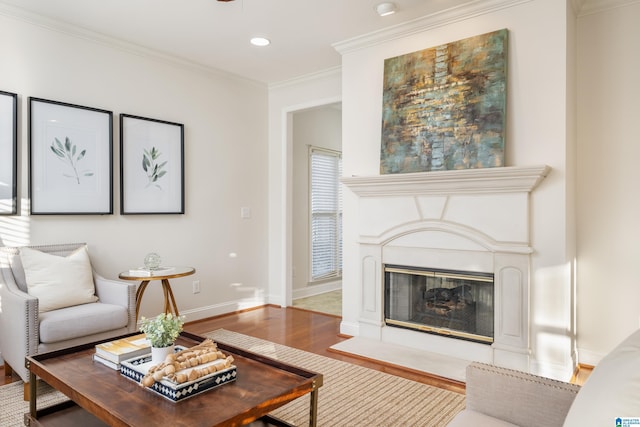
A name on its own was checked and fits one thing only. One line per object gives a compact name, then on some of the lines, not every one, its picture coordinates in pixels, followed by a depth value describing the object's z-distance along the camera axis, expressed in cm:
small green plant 186
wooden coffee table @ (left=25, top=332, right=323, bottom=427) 150
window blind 602
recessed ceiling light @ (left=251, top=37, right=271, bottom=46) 373
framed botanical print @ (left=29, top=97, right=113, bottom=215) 324
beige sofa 87
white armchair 255
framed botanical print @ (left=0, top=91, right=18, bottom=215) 306
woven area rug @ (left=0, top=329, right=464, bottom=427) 228
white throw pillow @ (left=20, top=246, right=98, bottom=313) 284
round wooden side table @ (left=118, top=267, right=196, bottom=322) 334
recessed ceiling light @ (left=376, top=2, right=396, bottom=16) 311
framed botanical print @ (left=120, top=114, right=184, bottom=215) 379
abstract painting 298
